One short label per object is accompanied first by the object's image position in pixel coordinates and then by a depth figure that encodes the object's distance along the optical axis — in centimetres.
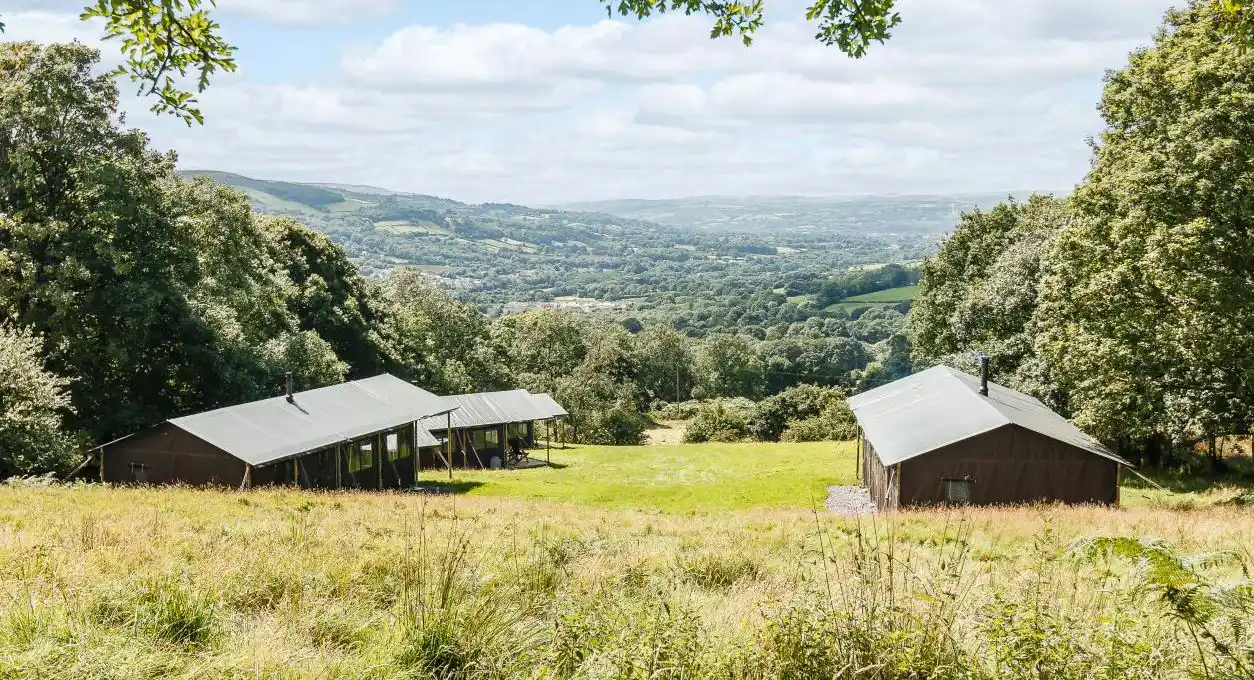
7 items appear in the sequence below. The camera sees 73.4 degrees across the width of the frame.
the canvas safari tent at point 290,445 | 2673
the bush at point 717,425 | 6206
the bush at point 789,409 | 6191
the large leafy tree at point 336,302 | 4975
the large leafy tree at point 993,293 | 3750
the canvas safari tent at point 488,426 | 4372
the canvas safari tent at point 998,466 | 2498
